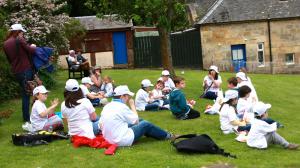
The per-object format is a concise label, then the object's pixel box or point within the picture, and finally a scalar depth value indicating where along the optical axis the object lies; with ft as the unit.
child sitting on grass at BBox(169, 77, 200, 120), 45.65
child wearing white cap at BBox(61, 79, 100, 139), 36.32
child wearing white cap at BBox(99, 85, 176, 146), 34.65
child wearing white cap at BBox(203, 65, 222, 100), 60.39
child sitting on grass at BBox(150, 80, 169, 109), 53.11
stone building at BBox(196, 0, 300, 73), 128.57
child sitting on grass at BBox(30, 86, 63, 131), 38.70
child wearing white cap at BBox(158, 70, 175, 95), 56.74
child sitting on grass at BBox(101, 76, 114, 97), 57.32
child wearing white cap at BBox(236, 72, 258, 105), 47.73
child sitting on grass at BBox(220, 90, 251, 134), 39.58
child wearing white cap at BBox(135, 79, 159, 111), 52.42
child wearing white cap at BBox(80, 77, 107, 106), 52.71
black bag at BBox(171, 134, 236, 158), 33.12
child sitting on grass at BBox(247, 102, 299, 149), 35.24
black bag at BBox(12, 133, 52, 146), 37.01
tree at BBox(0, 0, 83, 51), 65.10
